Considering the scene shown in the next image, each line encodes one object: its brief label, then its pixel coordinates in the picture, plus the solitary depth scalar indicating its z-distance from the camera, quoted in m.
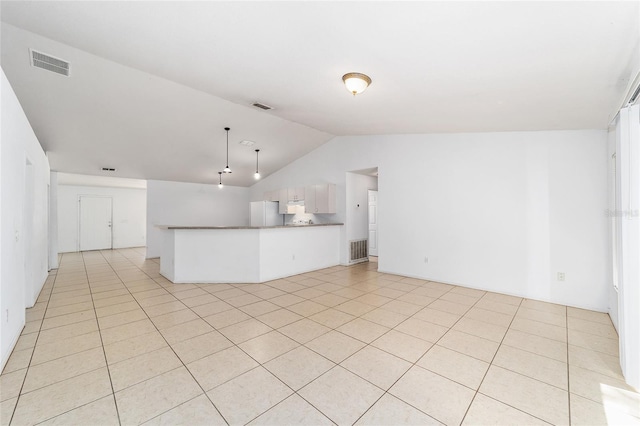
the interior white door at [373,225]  7.95
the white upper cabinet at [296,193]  7.10
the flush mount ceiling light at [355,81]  2.72
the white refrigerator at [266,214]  7.74
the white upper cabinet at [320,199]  6.51
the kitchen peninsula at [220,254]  4.82
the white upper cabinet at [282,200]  7.58
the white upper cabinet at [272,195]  7.87
